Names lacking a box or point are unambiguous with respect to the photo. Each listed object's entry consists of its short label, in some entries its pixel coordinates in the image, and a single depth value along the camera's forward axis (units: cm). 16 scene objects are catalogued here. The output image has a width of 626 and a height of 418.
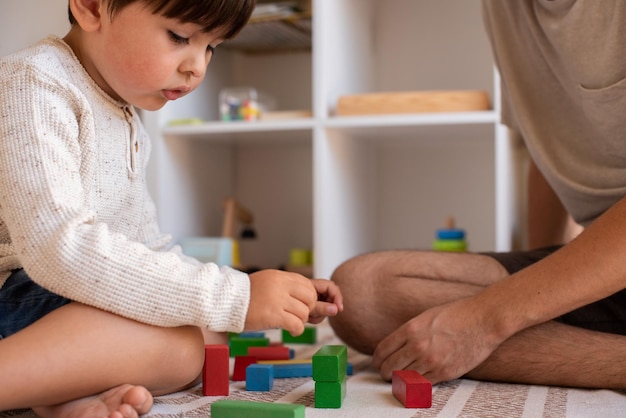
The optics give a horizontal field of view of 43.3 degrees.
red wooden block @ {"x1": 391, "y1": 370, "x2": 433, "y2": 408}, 89
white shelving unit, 179
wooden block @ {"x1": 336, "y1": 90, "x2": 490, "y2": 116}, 172
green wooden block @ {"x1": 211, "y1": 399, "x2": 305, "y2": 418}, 74
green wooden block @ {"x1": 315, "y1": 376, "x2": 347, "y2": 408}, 89
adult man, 96
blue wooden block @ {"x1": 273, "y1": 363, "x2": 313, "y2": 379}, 105
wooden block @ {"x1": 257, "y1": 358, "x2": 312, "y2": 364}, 107
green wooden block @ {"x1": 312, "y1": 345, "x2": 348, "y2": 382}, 88
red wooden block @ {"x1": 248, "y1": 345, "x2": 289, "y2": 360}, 116
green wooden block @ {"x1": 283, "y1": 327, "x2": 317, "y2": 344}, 140
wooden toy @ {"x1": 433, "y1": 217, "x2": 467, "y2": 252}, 180
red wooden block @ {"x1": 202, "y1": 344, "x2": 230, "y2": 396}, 95
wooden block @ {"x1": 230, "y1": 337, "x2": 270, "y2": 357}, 126
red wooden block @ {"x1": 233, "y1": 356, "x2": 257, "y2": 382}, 107
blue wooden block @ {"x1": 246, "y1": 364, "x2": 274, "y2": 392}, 98
